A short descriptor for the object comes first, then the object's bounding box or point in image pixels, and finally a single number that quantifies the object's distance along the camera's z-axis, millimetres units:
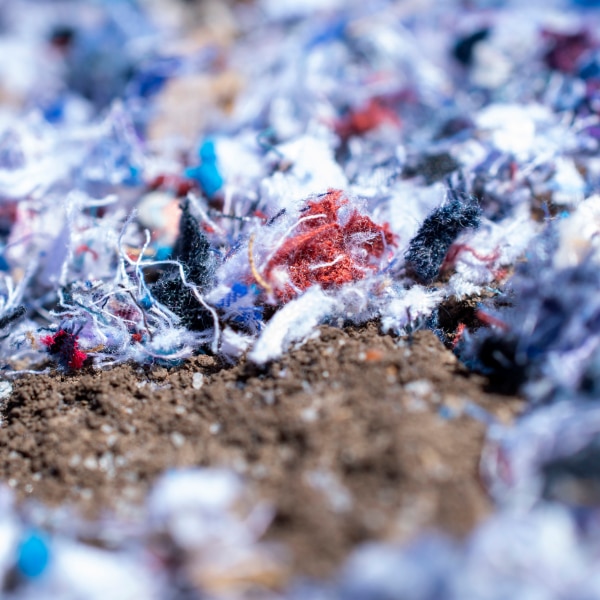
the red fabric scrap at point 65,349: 332
